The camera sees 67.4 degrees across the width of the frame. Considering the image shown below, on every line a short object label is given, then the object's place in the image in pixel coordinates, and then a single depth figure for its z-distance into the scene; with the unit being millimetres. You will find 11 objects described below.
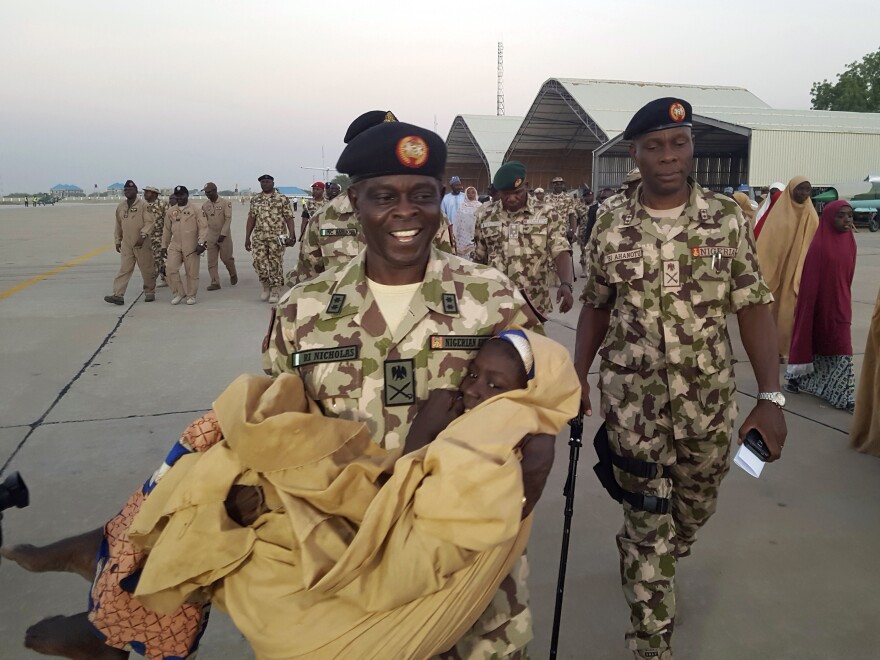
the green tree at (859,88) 41562
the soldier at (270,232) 10125
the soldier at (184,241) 10125
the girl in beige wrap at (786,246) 6348
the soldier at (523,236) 5570
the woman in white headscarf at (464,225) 12242
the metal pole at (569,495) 2193
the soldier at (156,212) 10570
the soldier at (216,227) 11586
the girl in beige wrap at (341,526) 1350
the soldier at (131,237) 10070
